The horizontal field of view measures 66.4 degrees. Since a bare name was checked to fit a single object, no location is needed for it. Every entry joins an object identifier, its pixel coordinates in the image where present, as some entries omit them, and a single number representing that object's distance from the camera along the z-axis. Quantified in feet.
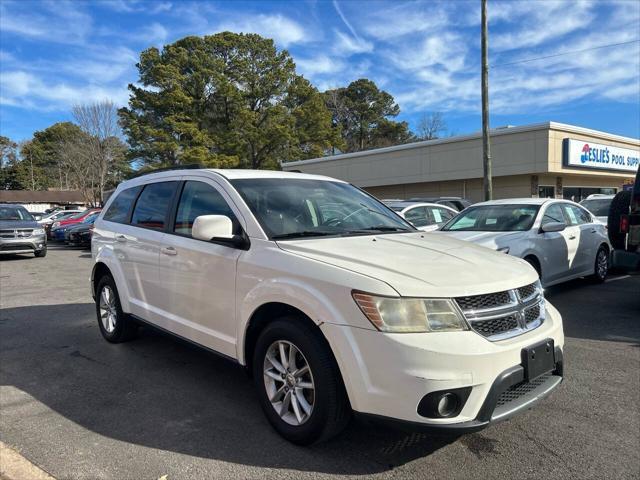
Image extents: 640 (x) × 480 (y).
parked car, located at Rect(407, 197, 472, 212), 50.60
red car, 70.59
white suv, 8.49
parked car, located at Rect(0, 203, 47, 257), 47.96
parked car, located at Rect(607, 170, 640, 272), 21.15
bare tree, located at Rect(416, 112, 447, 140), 180.25
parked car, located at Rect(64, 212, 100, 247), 60.90
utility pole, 49.52
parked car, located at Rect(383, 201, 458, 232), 34.12
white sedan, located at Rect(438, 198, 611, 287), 23.08
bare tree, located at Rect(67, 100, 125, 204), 147.84
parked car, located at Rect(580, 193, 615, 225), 38.60
